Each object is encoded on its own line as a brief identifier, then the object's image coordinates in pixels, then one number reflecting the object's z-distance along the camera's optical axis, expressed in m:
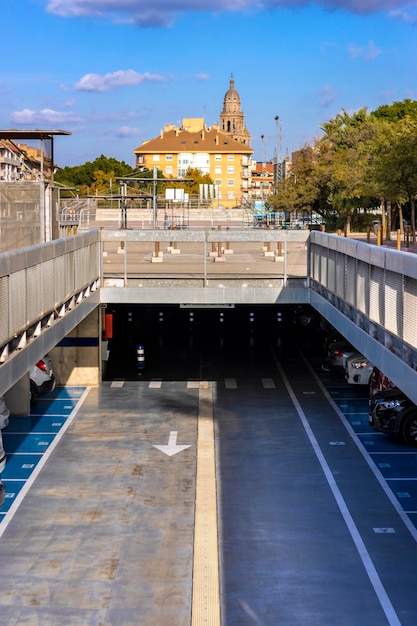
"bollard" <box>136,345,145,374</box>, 34.44
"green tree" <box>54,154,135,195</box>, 144.38
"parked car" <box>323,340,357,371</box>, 32.81
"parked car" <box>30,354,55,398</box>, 29.14
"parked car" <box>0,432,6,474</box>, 17.41
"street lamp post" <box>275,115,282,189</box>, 134.62
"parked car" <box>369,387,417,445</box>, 24.06
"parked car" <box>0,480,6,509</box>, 16.89
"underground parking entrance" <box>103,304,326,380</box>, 36.47
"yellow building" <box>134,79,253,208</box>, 188.00
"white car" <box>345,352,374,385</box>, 30.64
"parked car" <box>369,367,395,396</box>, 25.55
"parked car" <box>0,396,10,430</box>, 18.62
